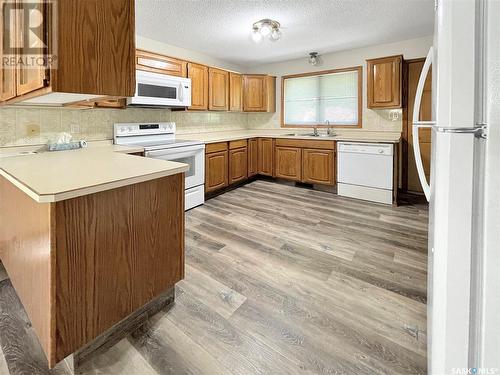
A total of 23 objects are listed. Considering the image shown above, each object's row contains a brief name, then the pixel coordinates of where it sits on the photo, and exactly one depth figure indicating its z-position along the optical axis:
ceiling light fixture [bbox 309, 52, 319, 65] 4.60
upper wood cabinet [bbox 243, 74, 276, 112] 5.07
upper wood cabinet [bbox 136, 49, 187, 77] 3.19
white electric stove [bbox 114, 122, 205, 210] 3.20
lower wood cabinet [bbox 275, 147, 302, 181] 4.54
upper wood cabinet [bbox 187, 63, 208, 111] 3.91
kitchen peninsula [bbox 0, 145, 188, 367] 1.14
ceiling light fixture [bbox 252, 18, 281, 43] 3.19
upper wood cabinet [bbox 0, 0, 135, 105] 1.14
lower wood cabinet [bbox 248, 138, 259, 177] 4.91
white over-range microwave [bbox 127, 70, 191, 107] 3.13
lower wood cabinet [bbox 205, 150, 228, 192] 3.94
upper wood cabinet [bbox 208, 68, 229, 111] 4.27
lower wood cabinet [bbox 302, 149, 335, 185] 4.20
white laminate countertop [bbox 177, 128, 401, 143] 3.93
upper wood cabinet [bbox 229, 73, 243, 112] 4.73
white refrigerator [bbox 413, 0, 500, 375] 0.60
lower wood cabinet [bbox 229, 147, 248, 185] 4.45
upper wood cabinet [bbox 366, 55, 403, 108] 3.75
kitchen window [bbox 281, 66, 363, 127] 4.56
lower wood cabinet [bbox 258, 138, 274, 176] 4.86
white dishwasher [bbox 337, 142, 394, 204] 3.67
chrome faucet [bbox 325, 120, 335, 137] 4.80
